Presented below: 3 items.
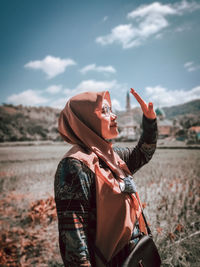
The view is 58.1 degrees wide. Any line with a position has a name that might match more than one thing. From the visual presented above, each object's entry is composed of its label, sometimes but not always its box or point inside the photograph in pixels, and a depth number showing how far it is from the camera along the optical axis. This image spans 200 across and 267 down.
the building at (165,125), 67.86
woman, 1.22
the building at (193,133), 28.40
